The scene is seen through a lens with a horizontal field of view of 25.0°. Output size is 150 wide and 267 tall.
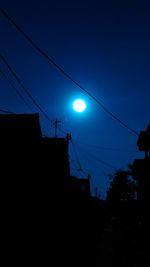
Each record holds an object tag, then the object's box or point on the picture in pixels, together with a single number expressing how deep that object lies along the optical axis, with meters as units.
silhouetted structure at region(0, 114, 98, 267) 13.64
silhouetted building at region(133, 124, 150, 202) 25.33
